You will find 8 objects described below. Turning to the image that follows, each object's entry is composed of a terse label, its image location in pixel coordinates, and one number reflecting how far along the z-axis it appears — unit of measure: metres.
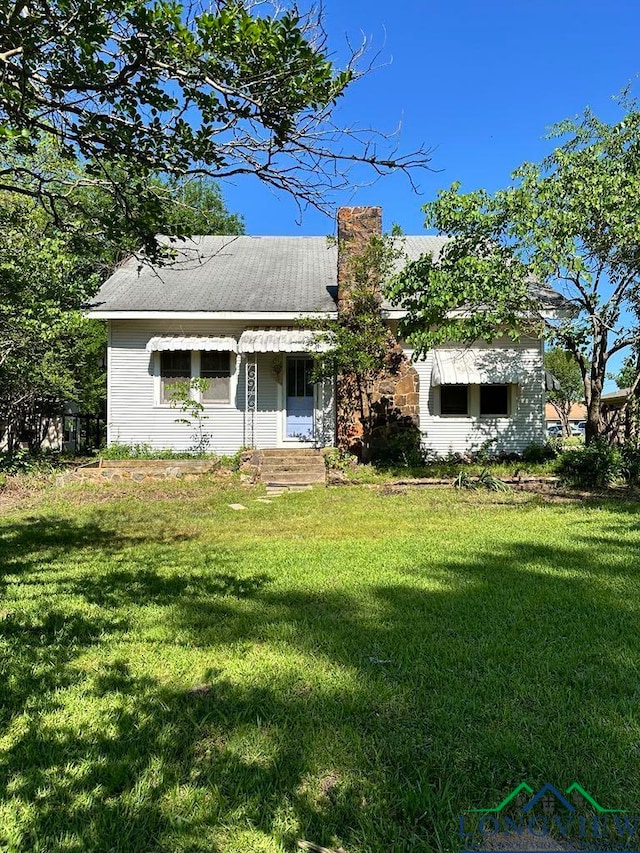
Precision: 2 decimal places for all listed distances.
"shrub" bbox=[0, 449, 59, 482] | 11.90
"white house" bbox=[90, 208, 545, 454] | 12.83
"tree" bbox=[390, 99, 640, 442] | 9.02
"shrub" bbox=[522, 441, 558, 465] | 13.05
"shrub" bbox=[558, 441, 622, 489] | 10.42
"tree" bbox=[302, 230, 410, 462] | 11.69
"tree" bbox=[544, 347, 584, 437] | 33.50
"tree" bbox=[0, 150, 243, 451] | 5.30
